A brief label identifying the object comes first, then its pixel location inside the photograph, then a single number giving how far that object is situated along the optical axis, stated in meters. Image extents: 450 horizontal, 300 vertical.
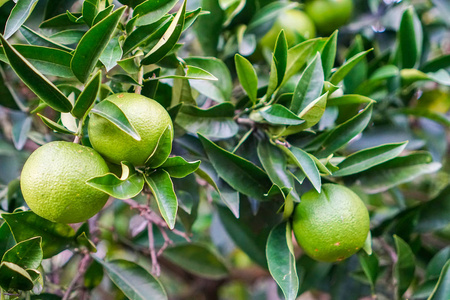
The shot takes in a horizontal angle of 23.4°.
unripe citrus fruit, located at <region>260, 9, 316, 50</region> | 1.00
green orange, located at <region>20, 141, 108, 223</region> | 0.78
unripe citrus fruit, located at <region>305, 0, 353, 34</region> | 1.04
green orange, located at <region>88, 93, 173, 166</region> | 0.79
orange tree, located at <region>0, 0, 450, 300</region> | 0.79
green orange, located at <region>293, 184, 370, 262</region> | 0.83
